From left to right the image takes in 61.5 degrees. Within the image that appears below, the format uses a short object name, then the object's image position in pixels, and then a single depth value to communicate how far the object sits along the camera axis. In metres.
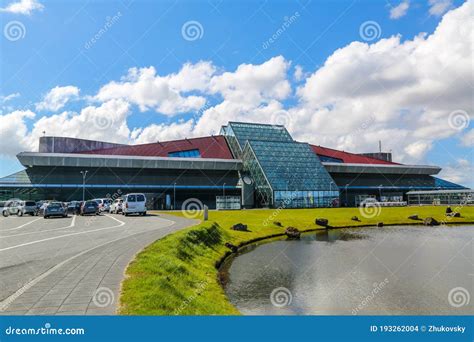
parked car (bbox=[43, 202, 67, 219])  37.16
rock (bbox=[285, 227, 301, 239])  28.62
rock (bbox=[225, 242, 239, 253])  21.74
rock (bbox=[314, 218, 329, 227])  35.89
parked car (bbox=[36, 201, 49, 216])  45.16
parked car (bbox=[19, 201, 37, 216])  43.97
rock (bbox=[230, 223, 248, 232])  28.52
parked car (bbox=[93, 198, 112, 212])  49.44
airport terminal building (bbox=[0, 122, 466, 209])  70.19
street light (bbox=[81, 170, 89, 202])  71.75
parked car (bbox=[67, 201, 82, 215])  48.09
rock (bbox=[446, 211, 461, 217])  42.44
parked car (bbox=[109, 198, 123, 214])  43.41
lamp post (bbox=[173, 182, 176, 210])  75.94
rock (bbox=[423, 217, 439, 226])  37.95
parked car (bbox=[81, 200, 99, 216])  41.75
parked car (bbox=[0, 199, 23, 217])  43.64
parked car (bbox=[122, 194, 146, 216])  38.38
